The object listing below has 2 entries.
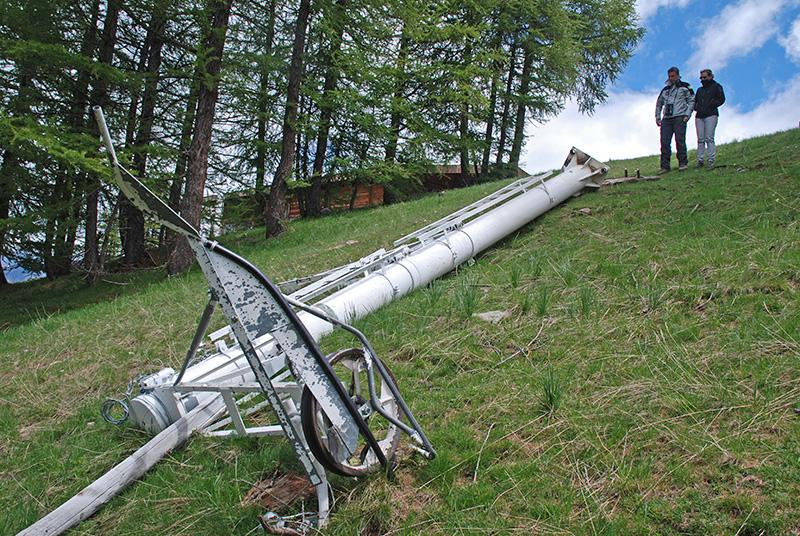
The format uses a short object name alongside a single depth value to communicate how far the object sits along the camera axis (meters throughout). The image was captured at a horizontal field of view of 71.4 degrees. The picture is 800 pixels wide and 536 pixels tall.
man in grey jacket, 10.29
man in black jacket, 10.25
